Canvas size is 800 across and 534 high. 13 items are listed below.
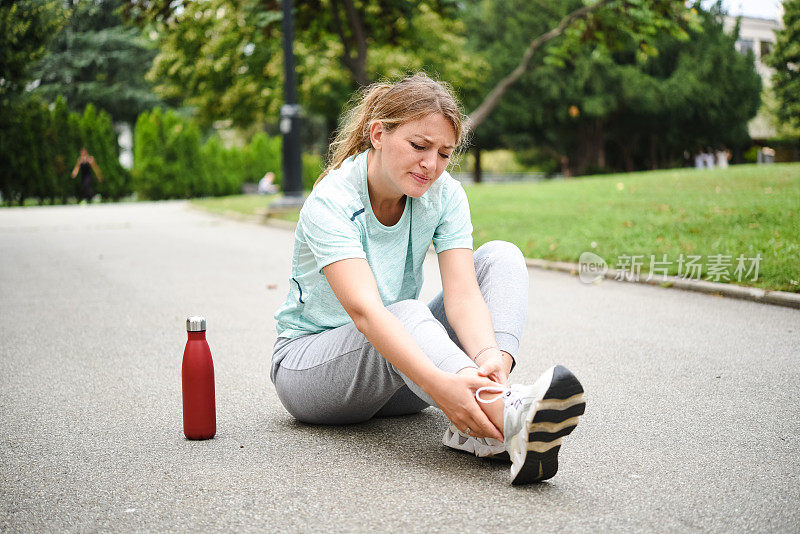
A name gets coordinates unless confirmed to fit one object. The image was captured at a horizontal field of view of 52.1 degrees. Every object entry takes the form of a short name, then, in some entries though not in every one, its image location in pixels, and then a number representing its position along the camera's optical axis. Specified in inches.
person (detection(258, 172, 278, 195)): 1202.0
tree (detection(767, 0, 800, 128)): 1018.1
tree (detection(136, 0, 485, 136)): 711.1
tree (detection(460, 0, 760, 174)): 1344.7
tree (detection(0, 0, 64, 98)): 661.3
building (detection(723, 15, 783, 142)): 1523.9
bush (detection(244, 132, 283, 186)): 1293.1
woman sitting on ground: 99.8
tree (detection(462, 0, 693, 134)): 622.5
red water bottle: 123.0
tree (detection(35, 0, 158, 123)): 1413.6
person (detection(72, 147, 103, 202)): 982.4
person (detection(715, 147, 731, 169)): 1524.0
